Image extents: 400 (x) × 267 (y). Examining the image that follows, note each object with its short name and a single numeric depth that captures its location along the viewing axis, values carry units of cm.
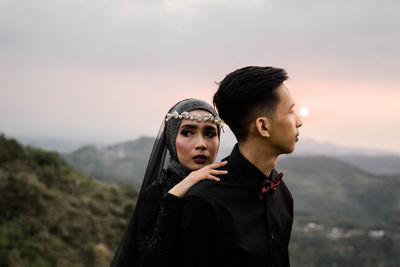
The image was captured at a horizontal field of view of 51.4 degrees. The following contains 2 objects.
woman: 257
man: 225
